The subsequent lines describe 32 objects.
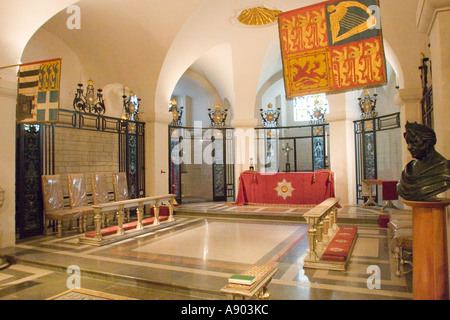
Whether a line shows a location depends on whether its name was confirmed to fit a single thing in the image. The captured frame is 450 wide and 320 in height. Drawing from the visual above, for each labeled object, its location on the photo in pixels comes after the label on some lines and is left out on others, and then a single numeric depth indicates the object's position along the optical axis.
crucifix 11.52
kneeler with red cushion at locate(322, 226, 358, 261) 3.93
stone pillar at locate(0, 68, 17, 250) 5.23
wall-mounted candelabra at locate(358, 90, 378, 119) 9.06
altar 8.33
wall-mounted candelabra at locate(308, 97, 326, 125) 10.30
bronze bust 2.48
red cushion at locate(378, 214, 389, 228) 6.29
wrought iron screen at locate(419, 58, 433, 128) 5.28
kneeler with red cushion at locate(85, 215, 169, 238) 5.57
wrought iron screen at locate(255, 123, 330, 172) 11.12
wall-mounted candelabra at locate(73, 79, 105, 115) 7.09
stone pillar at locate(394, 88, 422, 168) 6.25
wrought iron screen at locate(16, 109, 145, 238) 5.79
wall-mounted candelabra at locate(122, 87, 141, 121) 8.38
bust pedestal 2.46
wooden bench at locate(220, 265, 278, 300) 1.97
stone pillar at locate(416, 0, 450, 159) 2.97
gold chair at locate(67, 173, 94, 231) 6.40
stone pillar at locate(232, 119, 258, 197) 10.47
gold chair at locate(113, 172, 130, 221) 7.53
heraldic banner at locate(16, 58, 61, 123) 4.74
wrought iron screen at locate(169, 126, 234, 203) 11.02
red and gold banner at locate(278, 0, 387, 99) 4.41
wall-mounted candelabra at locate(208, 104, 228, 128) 11.08
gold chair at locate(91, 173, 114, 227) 7.06
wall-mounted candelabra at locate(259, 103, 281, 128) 11.32
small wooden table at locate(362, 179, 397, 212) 8.20
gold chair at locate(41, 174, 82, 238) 5.92
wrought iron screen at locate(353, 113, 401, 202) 9.26
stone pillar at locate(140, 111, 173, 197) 8.83
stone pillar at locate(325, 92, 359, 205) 9.12
